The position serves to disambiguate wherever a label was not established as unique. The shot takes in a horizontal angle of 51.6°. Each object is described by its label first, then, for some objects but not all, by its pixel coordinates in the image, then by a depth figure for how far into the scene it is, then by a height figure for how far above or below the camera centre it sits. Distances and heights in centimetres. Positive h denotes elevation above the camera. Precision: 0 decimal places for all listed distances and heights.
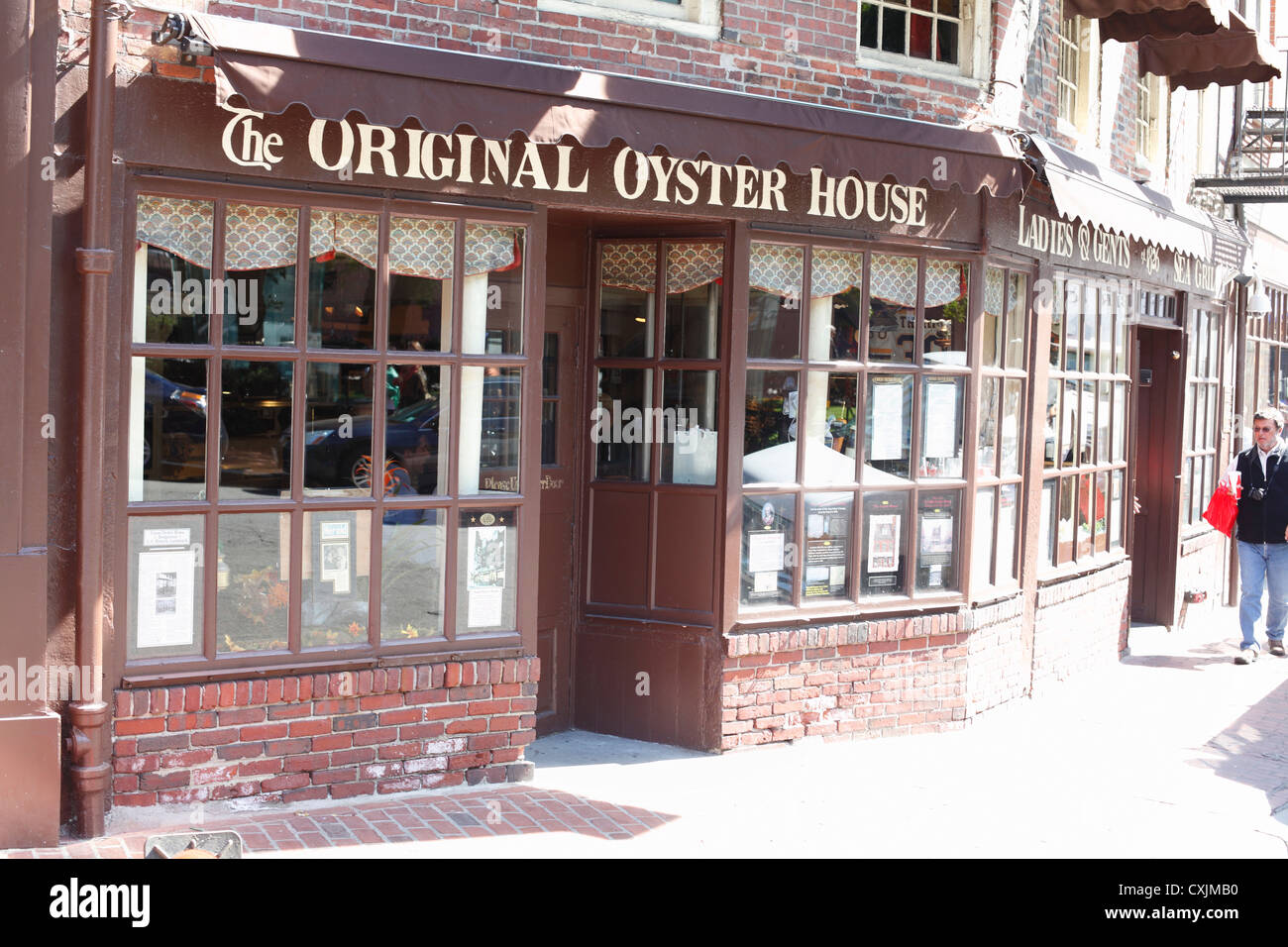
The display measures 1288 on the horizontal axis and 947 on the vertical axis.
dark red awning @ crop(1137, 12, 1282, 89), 1008 +313
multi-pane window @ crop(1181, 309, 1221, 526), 1196 +42
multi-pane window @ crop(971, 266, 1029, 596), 845 +13
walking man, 1073 -54
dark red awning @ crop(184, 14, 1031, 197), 538 +153
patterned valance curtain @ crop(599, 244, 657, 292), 739 +99
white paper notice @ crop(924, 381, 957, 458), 808 +19
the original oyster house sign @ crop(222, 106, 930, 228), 578 +132
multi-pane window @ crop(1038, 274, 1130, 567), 947 +22
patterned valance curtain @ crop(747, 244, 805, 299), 728 +98
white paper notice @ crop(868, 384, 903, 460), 785 +17
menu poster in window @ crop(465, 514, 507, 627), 647 -65
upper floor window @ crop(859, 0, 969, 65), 771 +250
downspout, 527 +2
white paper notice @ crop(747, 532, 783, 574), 742 -58
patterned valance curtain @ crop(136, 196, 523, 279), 563 +90
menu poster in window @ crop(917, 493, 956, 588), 808 -53
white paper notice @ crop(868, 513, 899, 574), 785 -55
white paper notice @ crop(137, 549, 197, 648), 565 -70
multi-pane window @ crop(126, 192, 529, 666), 567 +5
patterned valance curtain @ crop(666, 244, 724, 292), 724 +99
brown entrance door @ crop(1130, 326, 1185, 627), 1171 -3
